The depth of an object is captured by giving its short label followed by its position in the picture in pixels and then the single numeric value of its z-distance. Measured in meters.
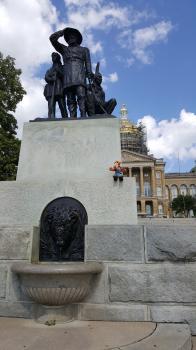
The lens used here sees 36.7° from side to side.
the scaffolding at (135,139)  88.19
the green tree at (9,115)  15.11
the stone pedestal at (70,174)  4.72
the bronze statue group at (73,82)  5.96
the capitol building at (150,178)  80.20
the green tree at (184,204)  61.66
